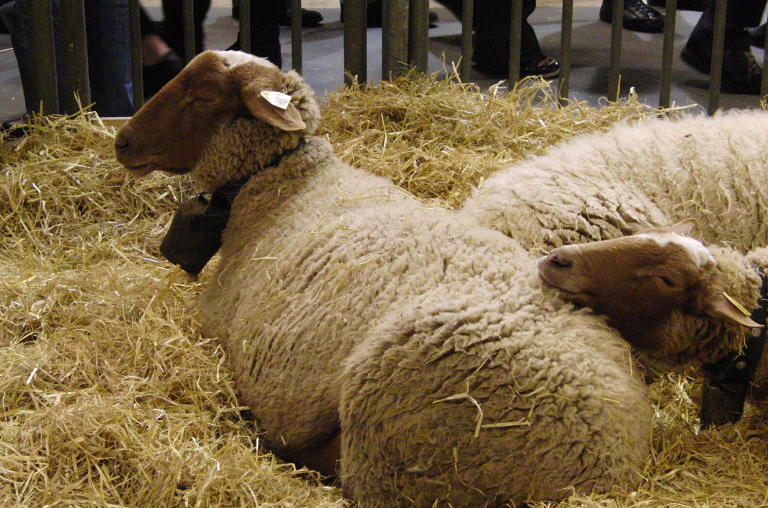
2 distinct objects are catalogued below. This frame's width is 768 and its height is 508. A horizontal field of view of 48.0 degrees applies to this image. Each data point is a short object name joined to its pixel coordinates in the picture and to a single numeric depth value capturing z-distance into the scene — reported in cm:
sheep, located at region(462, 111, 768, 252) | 328
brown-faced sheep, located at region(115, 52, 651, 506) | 243
